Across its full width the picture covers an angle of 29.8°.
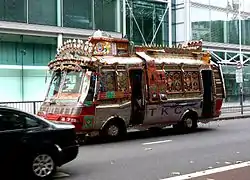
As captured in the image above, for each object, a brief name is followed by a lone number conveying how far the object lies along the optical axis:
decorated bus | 14.54
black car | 8.69
